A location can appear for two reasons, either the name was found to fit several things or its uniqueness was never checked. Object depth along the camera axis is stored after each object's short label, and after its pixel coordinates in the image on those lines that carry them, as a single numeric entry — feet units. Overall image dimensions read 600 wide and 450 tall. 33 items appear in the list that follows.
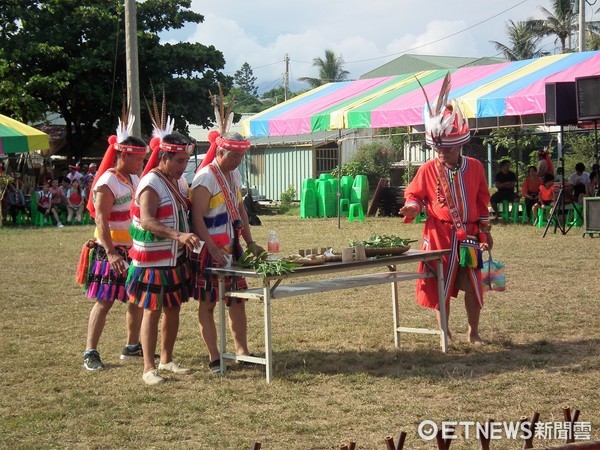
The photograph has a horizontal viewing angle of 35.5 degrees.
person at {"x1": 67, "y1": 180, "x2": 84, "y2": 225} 80.84
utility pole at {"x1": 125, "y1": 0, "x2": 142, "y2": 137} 64.69
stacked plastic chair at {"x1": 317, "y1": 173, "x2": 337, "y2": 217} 82.05
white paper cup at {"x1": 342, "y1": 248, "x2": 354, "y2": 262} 23.03
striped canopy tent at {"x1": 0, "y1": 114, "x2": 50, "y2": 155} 76.02
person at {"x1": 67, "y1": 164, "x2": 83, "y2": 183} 84.24
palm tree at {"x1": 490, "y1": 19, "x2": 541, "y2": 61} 171.94
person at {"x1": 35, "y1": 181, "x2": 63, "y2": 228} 79.61
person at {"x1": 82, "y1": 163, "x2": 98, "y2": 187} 85.51
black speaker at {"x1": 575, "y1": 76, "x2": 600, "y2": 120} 50.44
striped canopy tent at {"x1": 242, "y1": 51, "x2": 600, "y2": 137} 60.59
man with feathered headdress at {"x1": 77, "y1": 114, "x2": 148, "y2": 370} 23.71
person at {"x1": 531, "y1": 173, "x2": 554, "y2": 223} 63.36
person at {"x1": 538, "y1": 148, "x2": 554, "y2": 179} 68.03
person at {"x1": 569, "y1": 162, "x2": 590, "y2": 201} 65.67
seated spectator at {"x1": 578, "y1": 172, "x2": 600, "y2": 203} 63.57
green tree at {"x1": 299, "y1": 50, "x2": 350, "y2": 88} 232.32
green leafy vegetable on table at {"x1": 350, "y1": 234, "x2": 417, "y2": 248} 24.22
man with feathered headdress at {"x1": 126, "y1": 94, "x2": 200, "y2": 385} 22.02
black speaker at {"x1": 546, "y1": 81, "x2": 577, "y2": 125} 54.44
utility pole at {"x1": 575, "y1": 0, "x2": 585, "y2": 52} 101.20
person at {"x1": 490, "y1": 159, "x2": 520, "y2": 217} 69.72
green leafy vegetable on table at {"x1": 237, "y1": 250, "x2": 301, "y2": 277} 21.25
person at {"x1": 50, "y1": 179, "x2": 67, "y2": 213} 80.43
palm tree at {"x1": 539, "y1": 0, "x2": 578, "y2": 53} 162.50
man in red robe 25.25
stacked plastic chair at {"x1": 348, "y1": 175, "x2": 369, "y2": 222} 80.94
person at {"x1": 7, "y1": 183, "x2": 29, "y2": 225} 80.43
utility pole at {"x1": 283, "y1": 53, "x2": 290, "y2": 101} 233.76
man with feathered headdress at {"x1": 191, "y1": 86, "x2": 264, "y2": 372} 22.65
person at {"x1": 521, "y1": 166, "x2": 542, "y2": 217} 66.54
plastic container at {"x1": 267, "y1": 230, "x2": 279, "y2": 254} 23.26
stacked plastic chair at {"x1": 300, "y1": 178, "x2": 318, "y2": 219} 83.10
